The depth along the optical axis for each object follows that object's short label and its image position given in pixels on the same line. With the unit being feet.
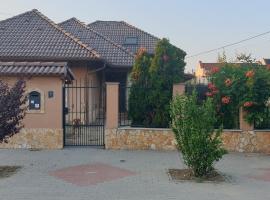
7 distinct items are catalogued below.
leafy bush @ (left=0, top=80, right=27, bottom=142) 31.71
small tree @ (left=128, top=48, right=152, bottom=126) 44.57
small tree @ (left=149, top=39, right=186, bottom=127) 43.73
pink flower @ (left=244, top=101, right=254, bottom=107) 40.43
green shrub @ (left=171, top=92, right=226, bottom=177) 29.84
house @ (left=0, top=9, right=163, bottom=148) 42.19
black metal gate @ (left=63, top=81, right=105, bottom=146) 46.26
